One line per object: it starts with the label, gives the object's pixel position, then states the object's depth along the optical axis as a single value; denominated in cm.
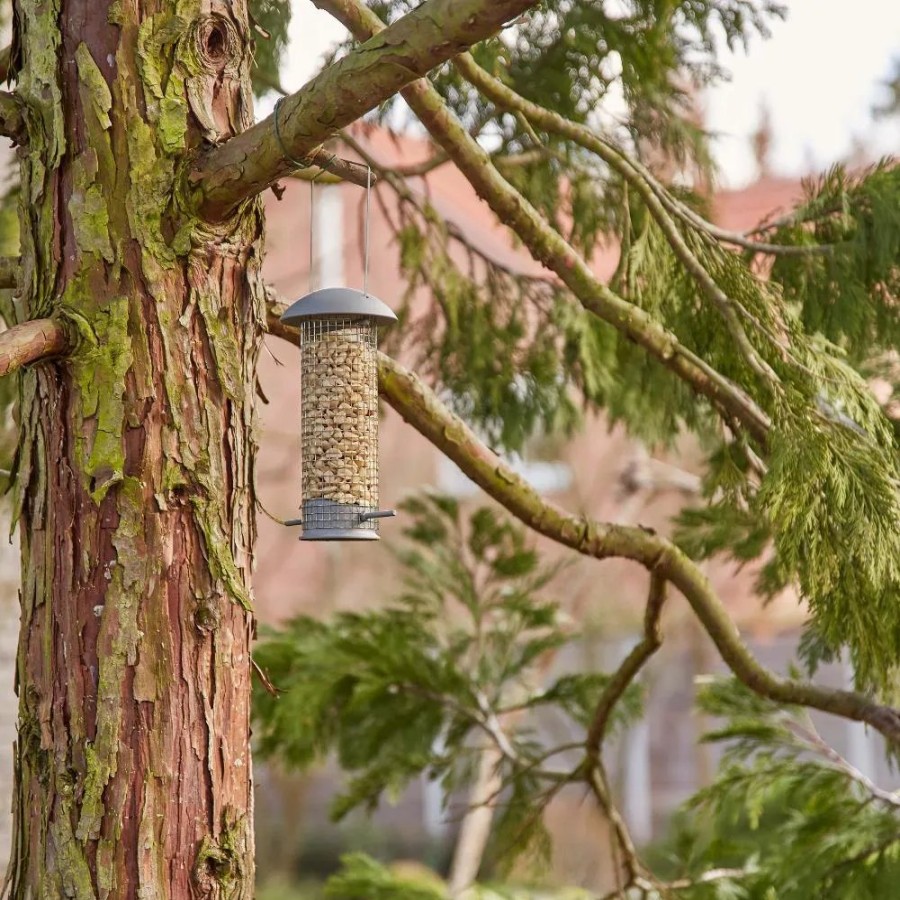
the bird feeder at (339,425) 443
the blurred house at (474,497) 2217
